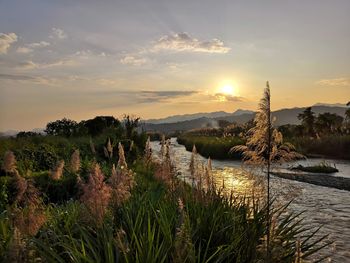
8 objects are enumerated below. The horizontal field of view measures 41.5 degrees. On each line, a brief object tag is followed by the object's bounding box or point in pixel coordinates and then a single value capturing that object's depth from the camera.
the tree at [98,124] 40.65
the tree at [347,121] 49.59
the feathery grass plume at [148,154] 9.90
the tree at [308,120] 61.14
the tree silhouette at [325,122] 60.41
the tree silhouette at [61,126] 39.31
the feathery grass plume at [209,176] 7.22
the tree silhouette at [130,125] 30.28
